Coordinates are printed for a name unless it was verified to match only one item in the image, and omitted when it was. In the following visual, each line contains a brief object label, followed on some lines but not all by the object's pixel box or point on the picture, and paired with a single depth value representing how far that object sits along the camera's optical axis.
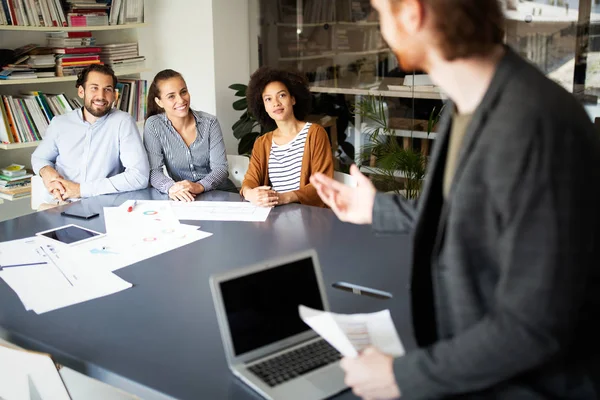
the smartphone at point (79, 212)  2.75
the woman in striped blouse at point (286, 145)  3.34
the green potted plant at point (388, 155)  4.43
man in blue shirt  3.45
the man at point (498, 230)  0.94
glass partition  4.23
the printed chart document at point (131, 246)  2.21
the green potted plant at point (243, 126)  4.72
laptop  1.38
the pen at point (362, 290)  1.86
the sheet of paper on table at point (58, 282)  1.90
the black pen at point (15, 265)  2.18
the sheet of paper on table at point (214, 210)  2.68
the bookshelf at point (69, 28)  4.09
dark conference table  1.47
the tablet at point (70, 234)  2.45
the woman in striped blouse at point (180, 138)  3.53
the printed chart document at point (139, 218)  2.56
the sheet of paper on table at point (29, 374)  1.54
